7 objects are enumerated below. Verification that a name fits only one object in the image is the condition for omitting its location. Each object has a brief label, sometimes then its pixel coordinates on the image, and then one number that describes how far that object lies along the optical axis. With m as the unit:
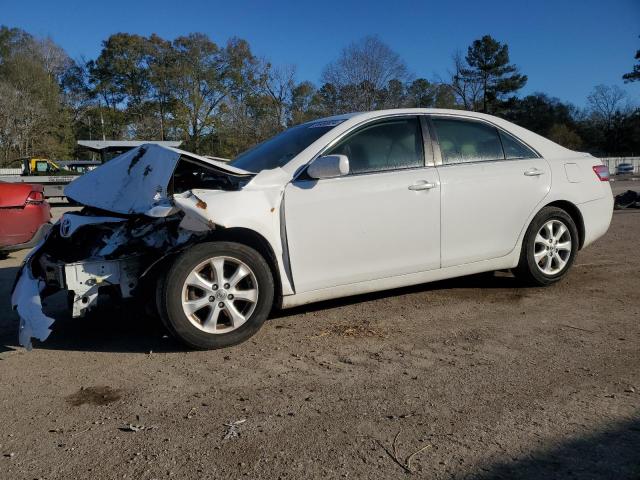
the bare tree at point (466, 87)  49.94
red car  6.37
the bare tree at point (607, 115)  65.69
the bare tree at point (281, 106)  39.78
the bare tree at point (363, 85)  33.62
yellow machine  20.03
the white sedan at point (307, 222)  3.51
